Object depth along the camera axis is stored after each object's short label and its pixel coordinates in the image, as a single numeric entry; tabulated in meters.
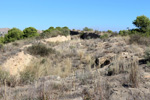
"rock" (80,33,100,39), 31.03
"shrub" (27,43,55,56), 11.25
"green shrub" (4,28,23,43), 31.30
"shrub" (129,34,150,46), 12.09
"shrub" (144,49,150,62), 6.43
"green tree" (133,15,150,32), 23.92
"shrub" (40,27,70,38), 22.38
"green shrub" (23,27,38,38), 33.03
